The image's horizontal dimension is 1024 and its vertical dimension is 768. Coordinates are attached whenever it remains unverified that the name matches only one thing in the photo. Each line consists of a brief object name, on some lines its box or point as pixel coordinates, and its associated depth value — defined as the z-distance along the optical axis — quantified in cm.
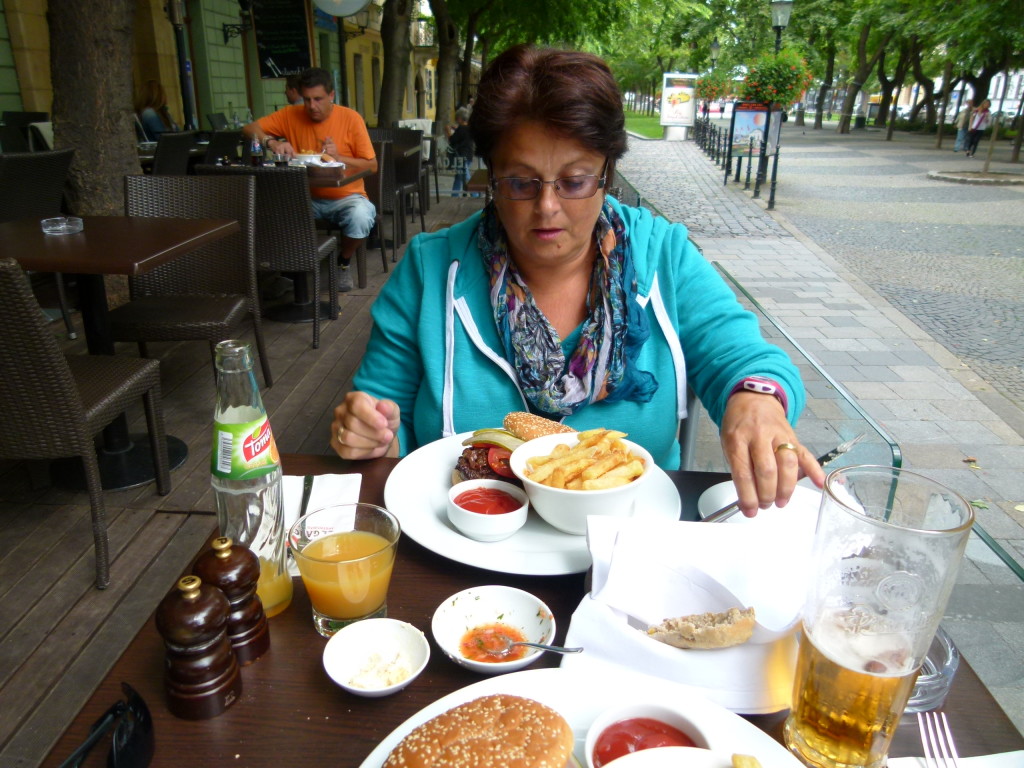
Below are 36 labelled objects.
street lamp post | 1423
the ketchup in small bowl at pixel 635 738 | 79
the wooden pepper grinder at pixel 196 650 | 85
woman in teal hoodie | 165
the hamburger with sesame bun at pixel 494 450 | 139
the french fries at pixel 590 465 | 124
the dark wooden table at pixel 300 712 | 84
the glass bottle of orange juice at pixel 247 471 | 106
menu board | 988
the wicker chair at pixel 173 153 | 587
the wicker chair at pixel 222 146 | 658
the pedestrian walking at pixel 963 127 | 2209
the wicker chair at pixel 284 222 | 479
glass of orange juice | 101
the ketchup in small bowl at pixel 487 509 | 121
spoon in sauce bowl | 98
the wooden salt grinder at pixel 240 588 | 92
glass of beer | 78
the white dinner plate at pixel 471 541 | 116
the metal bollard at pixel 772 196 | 1157
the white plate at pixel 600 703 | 79
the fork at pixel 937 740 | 82
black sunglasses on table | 81
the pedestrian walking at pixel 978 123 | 2092
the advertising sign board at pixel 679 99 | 2872
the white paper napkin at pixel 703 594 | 91
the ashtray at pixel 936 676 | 90
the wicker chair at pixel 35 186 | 450
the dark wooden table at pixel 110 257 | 279
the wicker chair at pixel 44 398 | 225
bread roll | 93
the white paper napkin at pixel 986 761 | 81
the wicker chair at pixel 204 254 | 399
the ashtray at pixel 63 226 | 324
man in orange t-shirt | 589
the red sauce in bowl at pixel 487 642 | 98
